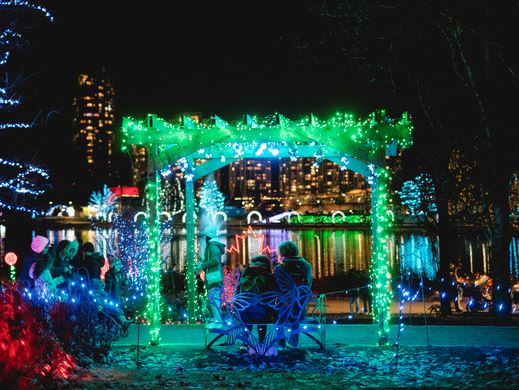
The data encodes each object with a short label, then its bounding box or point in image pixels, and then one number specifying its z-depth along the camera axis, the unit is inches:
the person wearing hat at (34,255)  350.6
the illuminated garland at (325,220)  3120.1
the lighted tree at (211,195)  2975.4
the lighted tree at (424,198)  689.6
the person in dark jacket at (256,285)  298.5
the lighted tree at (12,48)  503.5
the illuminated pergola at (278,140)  342.6
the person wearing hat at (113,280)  387.2
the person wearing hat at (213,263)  369.1
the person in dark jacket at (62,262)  366.0
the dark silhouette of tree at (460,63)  443.2
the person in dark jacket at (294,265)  310.0
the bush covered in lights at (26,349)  211.6
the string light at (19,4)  489.1
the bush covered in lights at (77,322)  267.9
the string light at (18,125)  539.6
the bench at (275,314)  295.9
